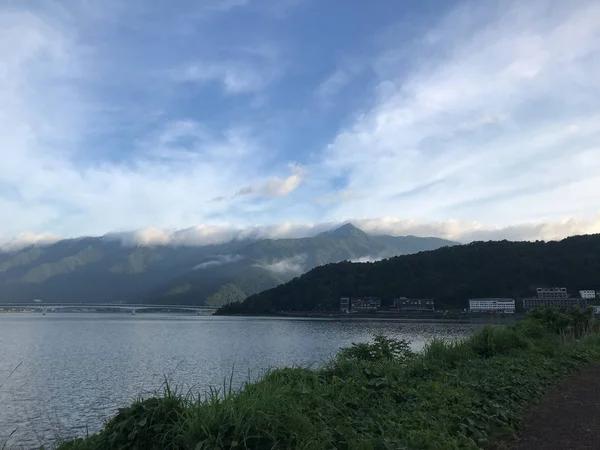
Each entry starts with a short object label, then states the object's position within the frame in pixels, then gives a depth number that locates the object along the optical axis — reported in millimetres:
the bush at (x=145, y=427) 5145
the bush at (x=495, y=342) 14422
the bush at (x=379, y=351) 12797
